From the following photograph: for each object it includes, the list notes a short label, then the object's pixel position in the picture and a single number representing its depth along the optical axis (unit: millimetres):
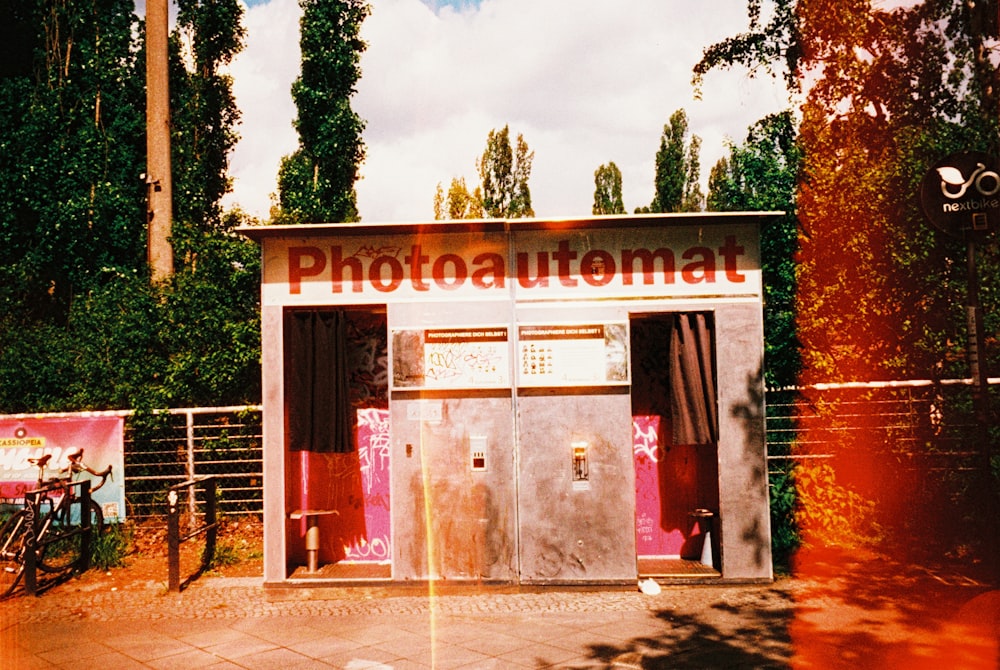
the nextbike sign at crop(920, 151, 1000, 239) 6246
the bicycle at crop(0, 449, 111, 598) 7891
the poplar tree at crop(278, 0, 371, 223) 22969
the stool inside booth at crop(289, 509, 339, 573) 7898
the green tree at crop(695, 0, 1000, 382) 8648
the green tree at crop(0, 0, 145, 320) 18562
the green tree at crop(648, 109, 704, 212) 41969
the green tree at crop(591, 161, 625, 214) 46281
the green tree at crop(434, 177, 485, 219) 31875
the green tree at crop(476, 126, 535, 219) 37688
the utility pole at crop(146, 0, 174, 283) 13336
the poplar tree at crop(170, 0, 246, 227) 22469
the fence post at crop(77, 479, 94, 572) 8461
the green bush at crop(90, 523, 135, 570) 8602
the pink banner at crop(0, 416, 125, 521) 9141
